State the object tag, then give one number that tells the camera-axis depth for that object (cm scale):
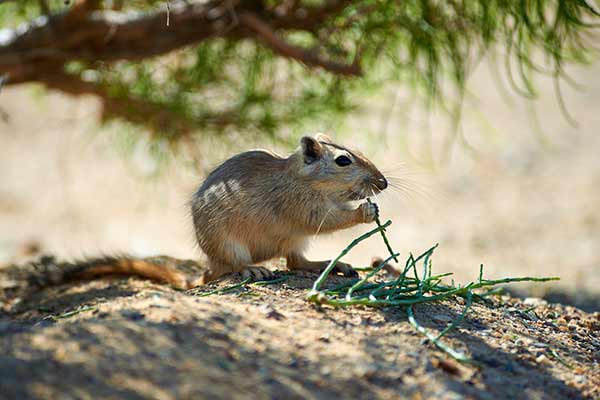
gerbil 727
